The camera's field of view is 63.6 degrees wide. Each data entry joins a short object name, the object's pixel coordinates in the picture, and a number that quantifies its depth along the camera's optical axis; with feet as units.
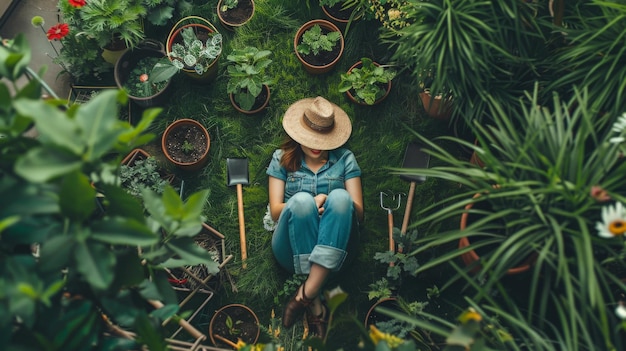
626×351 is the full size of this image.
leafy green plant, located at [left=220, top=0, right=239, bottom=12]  10.10
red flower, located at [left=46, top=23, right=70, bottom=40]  8.41
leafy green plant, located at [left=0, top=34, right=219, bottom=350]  3.43
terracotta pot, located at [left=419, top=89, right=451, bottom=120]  8.85
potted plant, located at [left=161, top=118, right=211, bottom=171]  9.20
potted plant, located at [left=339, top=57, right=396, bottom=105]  9.34
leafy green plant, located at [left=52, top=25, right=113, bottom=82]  9.33
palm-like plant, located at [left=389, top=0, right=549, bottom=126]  6.91
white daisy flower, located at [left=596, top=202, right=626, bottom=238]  4.92
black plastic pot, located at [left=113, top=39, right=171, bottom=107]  9.37
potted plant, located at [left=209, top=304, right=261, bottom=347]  8.21
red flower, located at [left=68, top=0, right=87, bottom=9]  8.15
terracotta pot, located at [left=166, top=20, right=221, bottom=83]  9.50
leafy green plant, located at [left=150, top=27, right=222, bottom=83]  9.13
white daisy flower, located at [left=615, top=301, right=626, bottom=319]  3.94
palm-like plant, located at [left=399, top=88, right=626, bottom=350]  5.39
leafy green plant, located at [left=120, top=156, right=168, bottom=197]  8.77
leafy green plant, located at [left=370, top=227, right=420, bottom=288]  8.09
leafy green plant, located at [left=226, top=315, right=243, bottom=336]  8.16
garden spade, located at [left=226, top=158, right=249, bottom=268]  8.91
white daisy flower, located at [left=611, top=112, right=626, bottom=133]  5.62
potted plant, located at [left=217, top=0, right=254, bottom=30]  10.13
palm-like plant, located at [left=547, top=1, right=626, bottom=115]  6.52
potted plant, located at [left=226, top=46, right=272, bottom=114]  8.91
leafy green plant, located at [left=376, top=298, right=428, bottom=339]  7.29
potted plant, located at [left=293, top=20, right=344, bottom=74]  9.75
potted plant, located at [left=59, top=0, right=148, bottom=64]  8.79
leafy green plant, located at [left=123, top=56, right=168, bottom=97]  9.47
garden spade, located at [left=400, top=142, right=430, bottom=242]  8.74
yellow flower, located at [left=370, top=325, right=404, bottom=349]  4.68
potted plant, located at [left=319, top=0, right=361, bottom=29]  10.00
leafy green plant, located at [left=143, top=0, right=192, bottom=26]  9.63
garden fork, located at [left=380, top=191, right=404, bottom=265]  8.55
